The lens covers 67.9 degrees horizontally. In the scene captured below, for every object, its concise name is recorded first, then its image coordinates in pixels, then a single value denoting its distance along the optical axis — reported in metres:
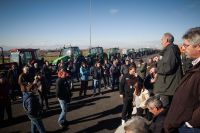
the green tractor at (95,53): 21.32
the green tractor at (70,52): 18.74
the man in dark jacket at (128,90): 5.51
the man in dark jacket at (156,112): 2.16
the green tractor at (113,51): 28.89
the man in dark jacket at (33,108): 4.48
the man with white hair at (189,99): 1.63
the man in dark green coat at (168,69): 3.06
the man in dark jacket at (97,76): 9.68
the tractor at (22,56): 14.90
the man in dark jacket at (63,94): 5.69
